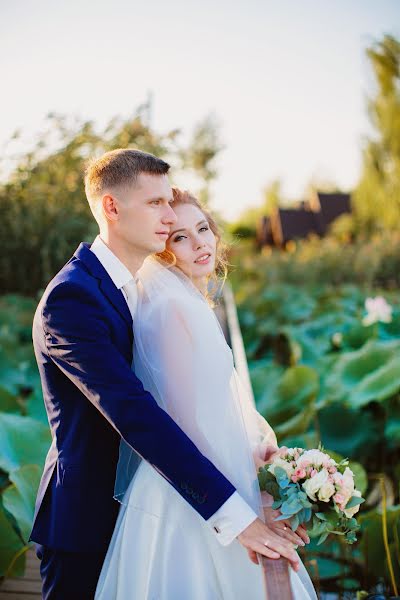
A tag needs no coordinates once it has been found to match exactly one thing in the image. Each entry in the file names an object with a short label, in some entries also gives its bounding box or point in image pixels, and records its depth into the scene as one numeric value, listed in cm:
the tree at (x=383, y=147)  1566
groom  135
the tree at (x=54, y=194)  610
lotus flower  597
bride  149
